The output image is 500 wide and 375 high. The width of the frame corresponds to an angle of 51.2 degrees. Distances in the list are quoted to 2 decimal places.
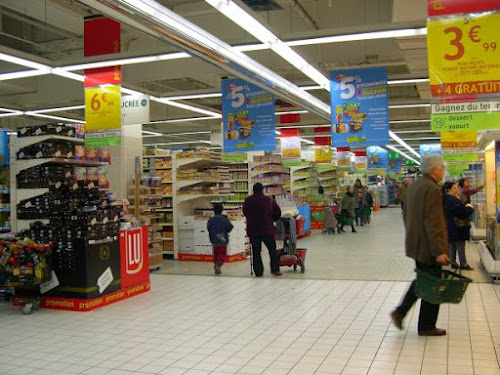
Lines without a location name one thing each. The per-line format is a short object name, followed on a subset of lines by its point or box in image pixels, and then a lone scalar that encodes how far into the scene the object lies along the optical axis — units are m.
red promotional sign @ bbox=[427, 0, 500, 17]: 5.55
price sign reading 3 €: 5.65
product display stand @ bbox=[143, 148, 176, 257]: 11.84
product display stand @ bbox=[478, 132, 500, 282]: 8.08
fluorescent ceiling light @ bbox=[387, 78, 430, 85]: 11.35
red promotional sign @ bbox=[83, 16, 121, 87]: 7.89
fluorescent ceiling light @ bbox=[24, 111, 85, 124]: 15.35
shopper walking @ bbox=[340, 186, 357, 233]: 17.70
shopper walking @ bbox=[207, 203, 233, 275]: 9.57
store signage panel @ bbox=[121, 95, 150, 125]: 9.88
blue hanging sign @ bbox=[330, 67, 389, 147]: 10.03
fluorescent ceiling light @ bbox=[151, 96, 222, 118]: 13.16
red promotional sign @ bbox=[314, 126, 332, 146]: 22.00
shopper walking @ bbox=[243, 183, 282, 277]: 9.16
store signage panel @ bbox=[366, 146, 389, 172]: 30.17
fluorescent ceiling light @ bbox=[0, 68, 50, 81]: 8.98
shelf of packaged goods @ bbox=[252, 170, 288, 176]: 14.81
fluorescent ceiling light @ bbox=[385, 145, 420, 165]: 32.44
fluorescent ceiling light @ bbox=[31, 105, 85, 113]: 14.44
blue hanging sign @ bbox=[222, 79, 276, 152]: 11.49
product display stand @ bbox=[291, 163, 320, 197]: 18.92
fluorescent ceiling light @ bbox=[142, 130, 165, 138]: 21.14
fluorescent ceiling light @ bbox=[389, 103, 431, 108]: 15.18
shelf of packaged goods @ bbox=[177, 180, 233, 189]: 11.65
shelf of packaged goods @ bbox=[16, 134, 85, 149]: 7.35
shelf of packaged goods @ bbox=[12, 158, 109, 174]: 7.27
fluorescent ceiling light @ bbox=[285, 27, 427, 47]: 7.19
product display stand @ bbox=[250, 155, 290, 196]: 14.98
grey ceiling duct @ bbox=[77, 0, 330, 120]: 5.55
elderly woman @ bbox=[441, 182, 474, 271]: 8.62
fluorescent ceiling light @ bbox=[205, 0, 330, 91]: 5.85
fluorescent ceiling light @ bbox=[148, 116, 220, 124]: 17.03
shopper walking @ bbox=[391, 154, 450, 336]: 4.98
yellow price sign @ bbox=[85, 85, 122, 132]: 8.64
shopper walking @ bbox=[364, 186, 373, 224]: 21.27
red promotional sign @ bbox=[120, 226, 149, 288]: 7.68
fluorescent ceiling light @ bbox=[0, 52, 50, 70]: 7.79
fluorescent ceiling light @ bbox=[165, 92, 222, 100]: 12.77
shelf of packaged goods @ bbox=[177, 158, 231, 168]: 11.73
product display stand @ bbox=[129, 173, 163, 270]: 10.31
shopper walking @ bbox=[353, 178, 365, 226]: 19.46
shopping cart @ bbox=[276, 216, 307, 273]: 9.48
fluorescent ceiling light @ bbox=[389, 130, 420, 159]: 22.17
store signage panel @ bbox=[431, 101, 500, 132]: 6.11
